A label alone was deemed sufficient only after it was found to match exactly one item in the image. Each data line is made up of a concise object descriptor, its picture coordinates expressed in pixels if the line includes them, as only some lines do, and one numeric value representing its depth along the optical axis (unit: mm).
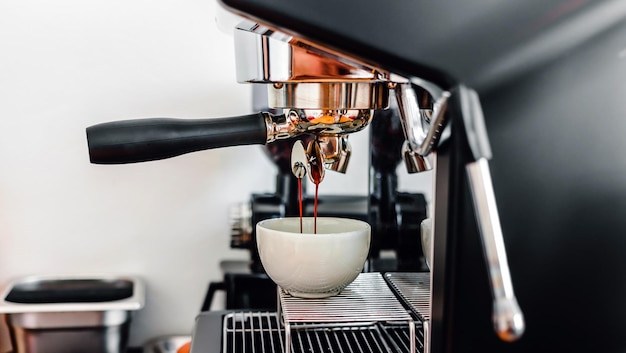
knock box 707
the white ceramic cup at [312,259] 518
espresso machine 355
